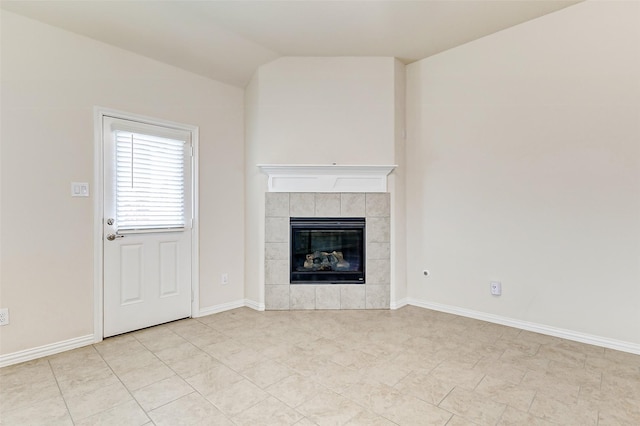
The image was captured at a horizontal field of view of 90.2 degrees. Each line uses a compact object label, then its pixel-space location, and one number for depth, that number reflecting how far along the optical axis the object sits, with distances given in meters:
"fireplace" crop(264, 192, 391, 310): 3.54
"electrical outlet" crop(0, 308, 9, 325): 2.33
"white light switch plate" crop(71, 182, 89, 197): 2.63
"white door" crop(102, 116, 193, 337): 2.83
